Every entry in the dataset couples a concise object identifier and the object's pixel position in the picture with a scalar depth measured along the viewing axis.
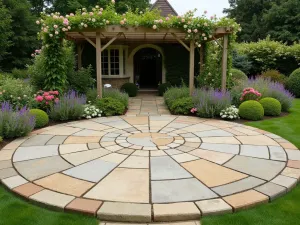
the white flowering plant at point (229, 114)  6.92
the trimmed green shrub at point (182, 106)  7.52
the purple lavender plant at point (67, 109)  6.62
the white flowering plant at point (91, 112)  7.04
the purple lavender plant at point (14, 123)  4.98
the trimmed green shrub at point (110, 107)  7.45
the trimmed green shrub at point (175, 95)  8.44
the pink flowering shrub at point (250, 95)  7.62
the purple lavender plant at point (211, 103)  7.02
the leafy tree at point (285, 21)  22.64
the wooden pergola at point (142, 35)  7.71
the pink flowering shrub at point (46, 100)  6.88
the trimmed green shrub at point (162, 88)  12.06
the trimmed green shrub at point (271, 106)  7.41
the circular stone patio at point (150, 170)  2.79
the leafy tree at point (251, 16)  27.66
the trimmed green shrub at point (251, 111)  6.93
